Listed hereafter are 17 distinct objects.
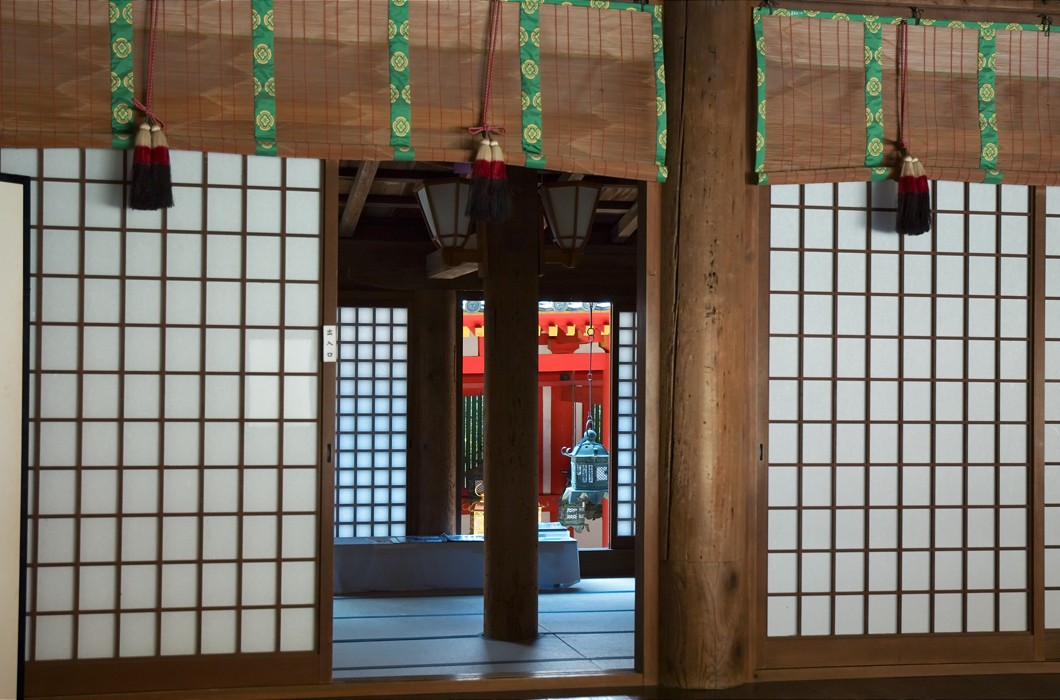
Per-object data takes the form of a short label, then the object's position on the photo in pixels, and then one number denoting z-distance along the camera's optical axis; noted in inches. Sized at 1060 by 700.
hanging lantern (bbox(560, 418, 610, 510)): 404.2
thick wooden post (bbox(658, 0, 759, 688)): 164.6
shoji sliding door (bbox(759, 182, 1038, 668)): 172.7
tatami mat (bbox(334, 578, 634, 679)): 187.5
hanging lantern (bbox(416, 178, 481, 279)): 251.8
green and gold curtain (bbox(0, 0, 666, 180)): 150.2
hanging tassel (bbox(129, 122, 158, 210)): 145.6
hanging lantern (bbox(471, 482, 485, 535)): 509.0
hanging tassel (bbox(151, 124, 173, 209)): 146.3
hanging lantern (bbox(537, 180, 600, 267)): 252.8
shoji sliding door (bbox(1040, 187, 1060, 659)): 179.5
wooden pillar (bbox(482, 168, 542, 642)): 233.9
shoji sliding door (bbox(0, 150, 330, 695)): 153.5
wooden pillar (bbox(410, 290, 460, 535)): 369.1
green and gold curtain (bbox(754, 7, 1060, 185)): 169.2
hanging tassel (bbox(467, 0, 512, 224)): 154.8
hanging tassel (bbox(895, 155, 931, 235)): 165.9
